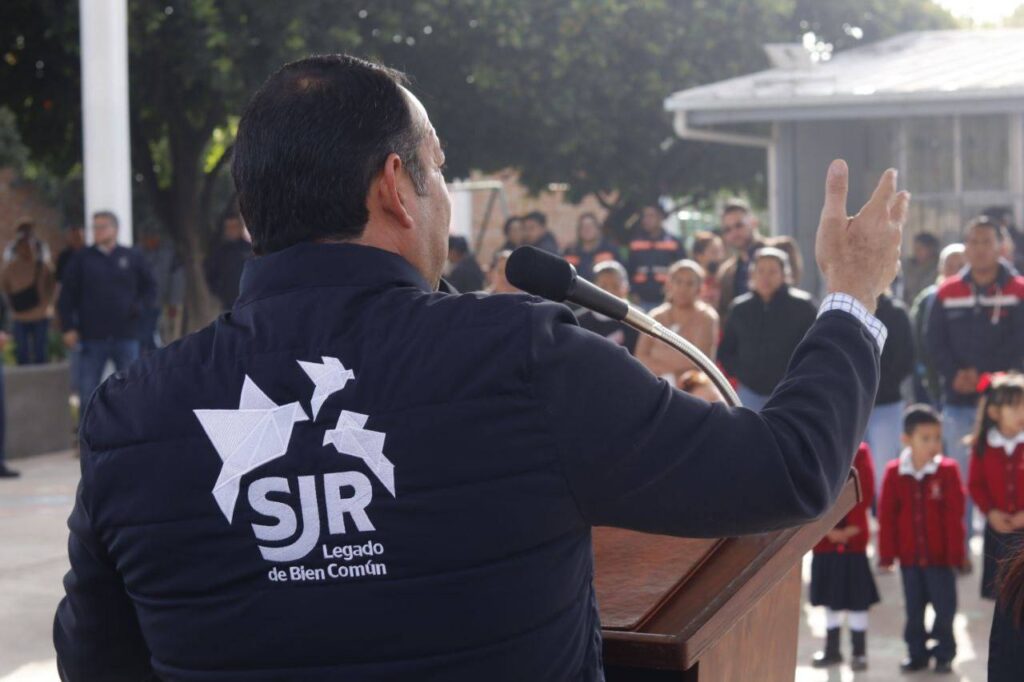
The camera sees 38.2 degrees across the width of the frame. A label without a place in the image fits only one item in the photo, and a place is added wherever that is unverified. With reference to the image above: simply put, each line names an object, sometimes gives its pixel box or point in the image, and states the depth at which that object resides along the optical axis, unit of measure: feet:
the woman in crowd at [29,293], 46.26
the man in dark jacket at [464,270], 40.55
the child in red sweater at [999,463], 22.30
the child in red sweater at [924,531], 21.02
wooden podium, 5.92
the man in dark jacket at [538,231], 44.57
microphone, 6.24
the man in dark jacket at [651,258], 42.45
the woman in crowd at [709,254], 41.42
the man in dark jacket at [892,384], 27.91
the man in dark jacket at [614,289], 29.63
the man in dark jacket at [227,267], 42.32
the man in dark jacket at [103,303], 37.58
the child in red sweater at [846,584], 21.34
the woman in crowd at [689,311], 30.78
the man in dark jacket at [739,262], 34.45
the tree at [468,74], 57.36
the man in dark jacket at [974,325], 28.12
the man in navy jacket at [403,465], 5.30
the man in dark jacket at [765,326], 27.91
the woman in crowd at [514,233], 45.19
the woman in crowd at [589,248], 43.39
